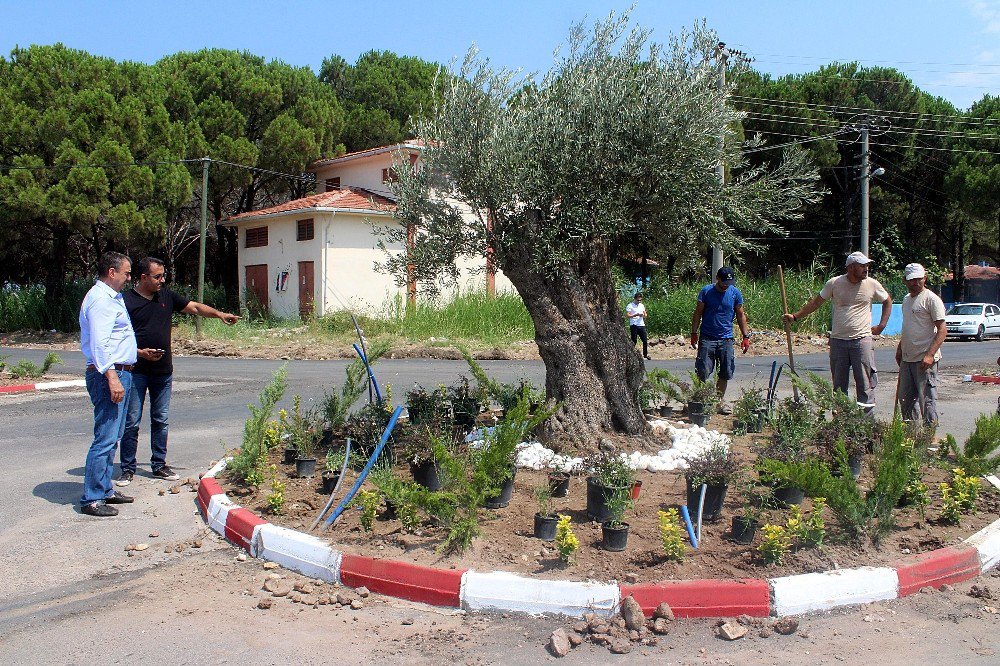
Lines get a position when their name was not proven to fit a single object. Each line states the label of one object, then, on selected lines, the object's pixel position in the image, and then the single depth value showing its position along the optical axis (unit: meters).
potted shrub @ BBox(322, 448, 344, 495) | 5.88
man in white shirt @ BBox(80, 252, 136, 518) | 5.82
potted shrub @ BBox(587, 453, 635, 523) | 5.00
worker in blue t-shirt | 8.95
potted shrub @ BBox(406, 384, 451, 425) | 7.16
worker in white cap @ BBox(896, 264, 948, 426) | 7.43
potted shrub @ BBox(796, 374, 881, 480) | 6.03
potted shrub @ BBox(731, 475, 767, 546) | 4.78
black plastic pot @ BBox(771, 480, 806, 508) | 5.38
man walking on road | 19.23
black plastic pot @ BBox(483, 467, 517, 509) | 5.44
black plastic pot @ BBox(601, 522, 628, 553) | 4.66
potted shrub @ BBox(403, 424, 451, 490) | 5.80
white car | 30.36
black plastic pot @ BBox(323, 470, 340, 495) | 5.87
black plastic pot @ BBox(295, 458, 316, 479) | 6.37
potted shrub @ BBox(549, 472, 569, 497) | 5.52
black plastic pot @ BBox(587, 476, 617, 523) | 5.01
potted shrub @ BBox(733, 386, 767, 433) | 7.50
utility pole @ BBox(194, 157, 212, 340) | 25.67
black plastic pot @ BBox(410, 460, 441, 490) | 5.83
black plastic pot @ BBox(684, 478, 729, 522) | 5.12
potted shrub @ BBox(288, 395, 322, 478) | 6.38
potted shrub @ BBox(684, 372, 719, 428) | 7.73
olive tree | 6.17
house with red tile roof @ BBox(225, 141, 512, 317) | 27.41
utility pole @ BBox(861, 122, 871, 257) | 25.72
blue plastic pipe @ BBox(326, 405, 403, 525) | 5.20
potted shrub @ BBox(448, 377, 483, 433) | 7.47
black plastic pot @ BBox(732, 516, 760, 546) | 4.80
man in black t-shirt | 6.74
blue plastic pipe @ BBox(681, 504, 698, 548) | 4.67
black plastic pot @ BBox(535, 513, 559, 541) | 4.88
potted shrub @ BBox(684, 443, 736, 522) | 5.09
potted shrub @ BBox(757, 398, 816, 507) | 5.38
